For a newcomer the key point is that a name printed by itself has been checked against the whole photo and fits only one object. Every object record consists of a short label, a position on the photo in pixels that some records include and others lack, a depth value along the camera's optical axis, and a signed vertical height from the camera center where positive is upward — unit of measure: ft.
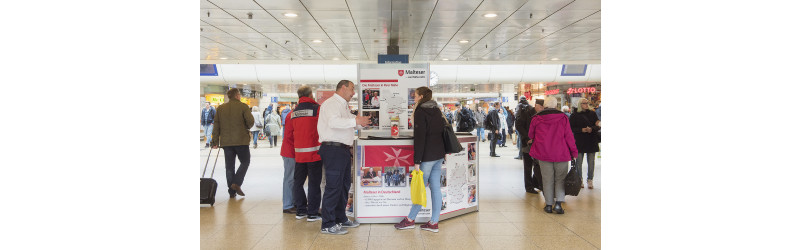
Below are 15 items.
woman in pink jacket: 16.51 -0.94
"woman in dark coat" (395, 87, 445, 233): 13.85 -0.72
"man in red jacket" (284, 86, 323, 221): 15.14 -0.66
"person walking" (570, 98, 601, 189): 21.56 -0.33
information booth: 15.21 -1.25
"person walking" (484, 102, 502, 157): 38.27 -0.26
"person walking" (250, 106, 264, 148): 48.37 -0.41
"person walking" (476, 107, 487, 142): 46.18 +0.38
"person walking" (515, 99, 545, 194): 19.85 -1.22
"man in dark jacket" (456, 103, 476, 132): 38.60 +0.07
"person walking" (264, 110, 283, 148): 48.83 -0.46
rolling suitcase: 17.95 -2.68
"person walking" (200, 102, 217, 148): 45.37 +0.15
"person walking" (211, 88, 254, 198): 19.22 -0.47
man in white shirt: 13.51 -0.65
